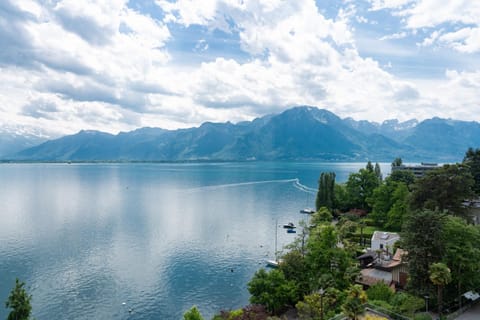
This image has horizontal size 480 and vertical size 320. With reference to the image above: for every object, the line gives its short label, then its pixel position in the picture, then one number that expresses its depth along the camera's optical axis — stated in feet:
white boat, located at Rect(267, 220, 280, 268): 186.29
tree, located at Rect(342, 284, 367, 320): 80.48
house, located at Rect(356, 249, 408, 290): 130.52
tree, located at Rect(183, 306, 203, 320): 96.99
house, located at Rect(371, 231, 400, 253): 177.20
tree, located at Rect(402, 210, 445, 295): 104.12
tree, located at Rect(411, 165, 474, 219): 162.61
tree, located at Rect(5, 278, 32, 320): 93.45
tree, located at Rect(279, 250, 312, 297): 124.47
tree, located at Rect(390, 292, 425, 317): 95.20
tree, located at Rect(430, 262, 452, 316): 90.44
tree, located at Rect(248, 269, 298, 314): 119.34
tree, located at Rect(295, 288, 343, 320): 99.25
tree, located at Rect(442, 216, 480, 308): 101.09
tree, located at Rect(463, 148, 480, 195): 217.05
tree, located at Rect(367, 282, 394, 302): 111.24
